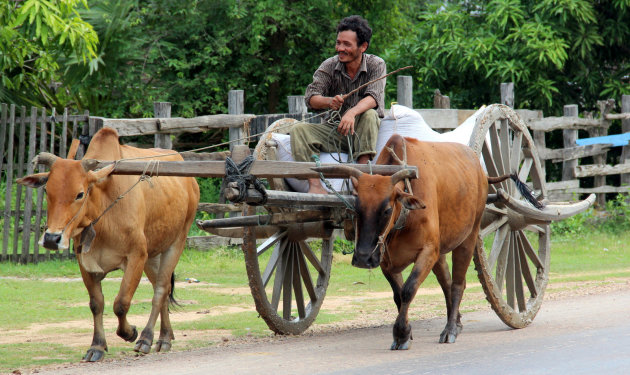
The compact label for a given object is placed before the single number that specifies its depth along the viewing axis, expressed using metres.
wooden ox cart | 13.72
